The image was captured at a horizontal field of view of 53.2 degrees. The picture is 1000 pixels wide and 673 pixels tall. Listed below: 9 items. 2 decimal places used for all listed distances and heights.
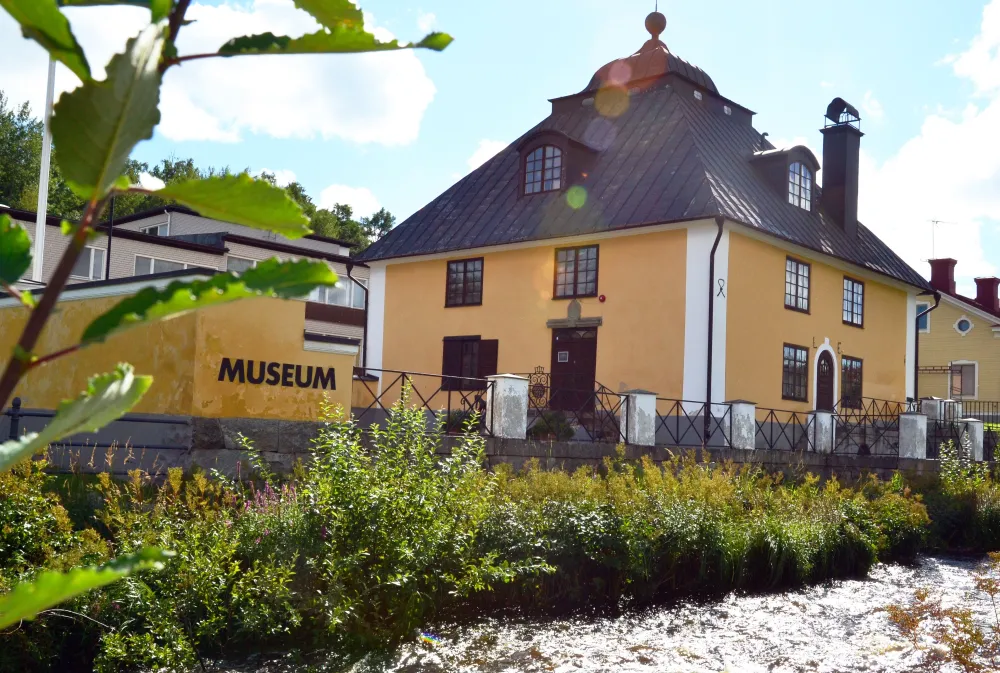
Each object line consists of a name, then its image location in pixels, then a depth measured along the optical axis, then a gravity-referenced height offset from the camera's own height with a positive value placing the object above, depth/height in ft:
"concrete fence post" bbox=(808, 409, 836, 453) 74.38 -0.52
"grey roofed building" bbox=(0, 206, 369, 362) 95.35 +15.27
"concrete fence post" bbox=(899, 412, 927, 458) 76.48 -0.53
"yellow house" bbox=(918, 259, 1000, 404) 145.38 +12.88
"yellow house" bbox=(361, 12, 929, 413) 71.82 +12.16
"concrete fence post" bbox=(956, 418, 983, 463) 82.99 -0.17
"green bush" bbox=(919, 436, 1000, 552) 53.52 -4.48
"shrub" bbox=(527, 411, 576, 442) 58.23 -0.96
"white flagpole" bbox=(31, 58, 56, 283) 56.16 +12.38
